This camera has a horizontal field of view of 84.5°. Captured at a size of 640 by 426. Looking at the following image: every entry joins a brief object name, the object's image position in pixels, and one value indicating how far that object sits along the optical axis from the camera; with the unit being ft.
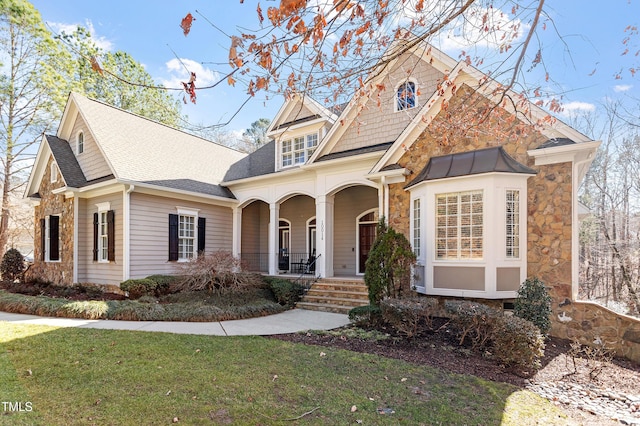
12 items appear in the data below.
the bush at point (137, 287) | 34.27
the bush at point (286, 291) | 34.09
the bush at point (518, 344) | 17.81
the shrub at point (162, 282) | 35.99
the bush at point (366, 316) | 24.77
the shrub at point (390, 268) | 26.91
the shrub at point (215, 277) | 34.19
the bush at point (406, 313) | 21.50
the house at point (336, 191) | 25.21
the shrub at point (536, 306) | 22.59
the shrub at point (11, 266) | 48.37
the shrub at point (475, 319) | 19.77
